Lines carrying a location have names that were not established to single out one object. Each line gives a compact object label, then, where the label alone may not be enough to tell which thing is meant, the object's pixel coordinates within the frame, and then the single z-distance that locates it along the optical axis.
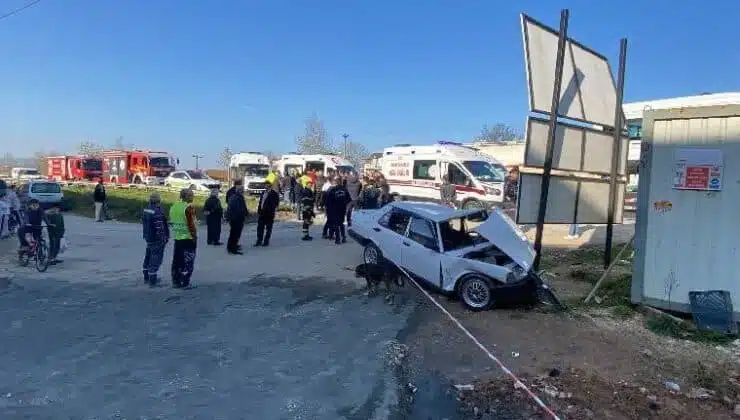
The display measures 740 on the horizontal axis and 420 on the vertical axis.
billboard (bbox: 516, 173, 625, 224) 8.90
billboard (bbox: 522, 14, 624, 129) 8.57
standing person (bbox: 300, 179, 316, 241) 14.41
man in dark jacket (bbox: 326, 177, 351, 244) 13.49
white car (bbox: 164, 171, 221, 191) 30.45
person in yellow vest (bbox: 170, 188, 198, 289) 8.67
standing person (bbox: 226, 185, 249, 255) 11.90
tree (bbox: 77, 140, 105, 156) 89.89
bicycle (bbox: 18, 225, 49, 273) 9.84
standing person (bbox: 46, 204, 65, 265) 10.25
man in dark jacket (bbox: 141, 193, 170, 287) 8.74
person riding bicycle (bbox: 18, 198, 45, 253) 10.11
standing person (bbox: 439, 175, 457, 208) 17.06
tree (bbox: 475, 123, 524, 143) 74.69
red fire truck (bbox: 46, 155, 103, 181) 45.31
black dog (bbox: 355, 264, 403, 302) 8.57
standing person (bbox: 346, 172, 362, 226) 16.29
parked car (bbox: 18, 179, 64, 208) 22.53
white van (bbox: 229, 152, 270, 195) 29.44
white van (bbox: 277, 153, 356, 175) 25.14
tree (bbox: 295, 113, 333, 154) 64.56
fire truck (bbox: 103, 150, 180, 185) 38.72
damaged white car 7.48
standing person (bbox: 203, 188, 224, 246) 12.95
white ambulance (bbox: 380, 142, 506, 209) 17.58
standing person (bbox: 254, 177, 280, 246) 12.88
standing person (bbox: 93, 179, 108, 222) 19.55
